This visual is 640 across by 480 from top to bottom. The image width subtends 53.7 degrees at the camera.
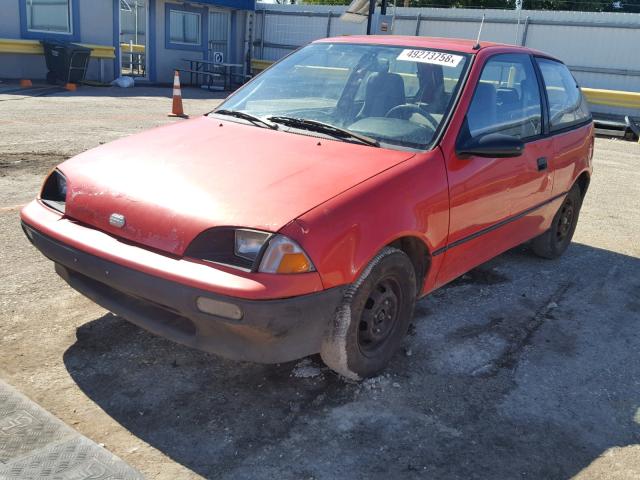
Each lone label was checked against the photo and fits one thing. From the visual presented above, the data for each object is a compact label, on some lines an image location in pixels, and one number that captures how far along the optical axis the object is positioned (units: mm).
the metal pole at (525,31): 18500
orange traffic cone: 12500
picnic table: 19734
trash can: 16328
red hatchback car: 2613
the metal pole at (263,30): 23359
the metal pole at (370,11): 14180
